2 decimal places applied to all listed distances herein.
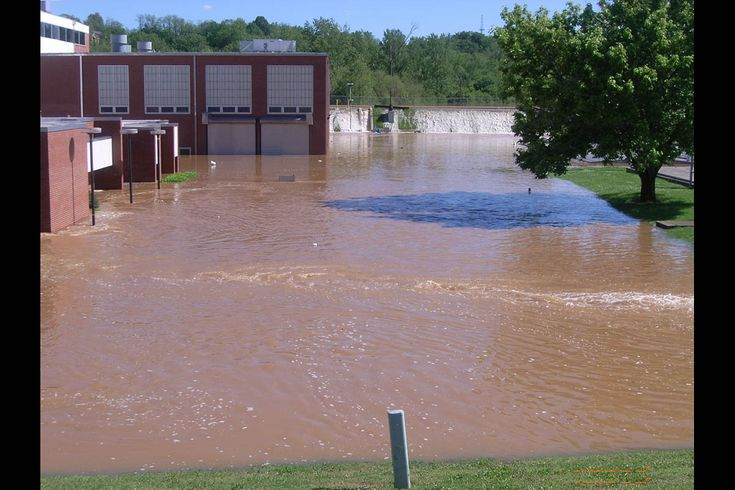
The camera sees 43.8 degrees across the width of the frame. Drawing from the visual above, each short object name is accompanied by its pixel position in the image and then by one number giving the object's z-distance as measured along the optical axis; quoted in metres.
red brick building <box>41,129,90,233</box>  27.50
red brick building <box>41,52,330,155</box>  66.69
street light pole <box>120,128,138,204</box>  34.57
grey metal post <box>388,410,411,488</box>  8.26
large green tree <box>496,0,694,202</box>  33.03
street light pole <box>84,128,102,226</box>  30.28
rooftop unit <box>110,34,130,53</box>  74.19
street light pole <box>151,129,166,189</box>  41.81
